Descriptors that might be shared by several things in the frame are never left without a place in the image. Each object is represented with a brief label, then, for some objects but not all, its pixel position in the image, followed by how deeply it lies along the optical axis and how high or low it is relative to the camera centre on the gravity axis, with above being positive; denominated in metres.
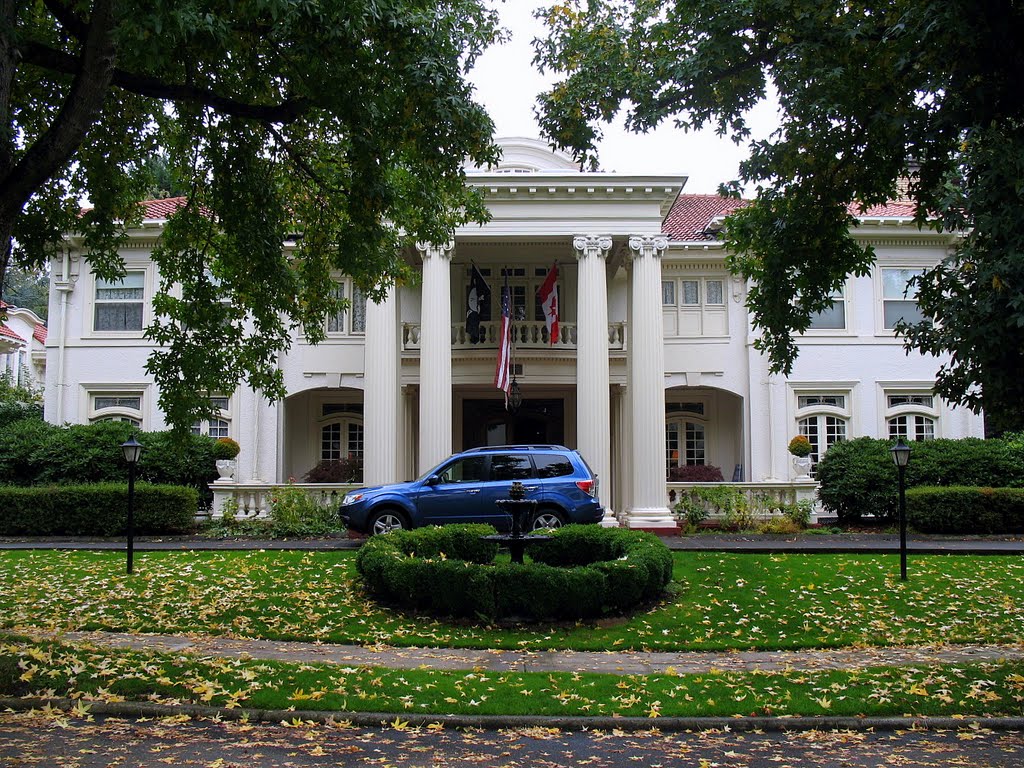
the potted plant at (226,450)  22.67 +0.32
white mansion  24.33 +2.54
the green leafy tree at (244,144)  8.34 +3.77
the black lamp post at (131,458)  13.73 +0.08
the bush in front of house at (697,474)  25.03 -0.35
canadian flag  21.75 +3.75
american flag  20.31 +2.31
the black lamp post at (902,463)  13.46 -0.04
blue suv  16.77 -0.74
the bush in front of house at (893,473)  21.44 -0.29
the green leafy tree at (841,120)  7.85 +3.53
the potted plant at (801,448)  23.08 +0.33
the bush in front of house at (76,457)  21.80 +0.15
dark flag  22.14 +3.97
